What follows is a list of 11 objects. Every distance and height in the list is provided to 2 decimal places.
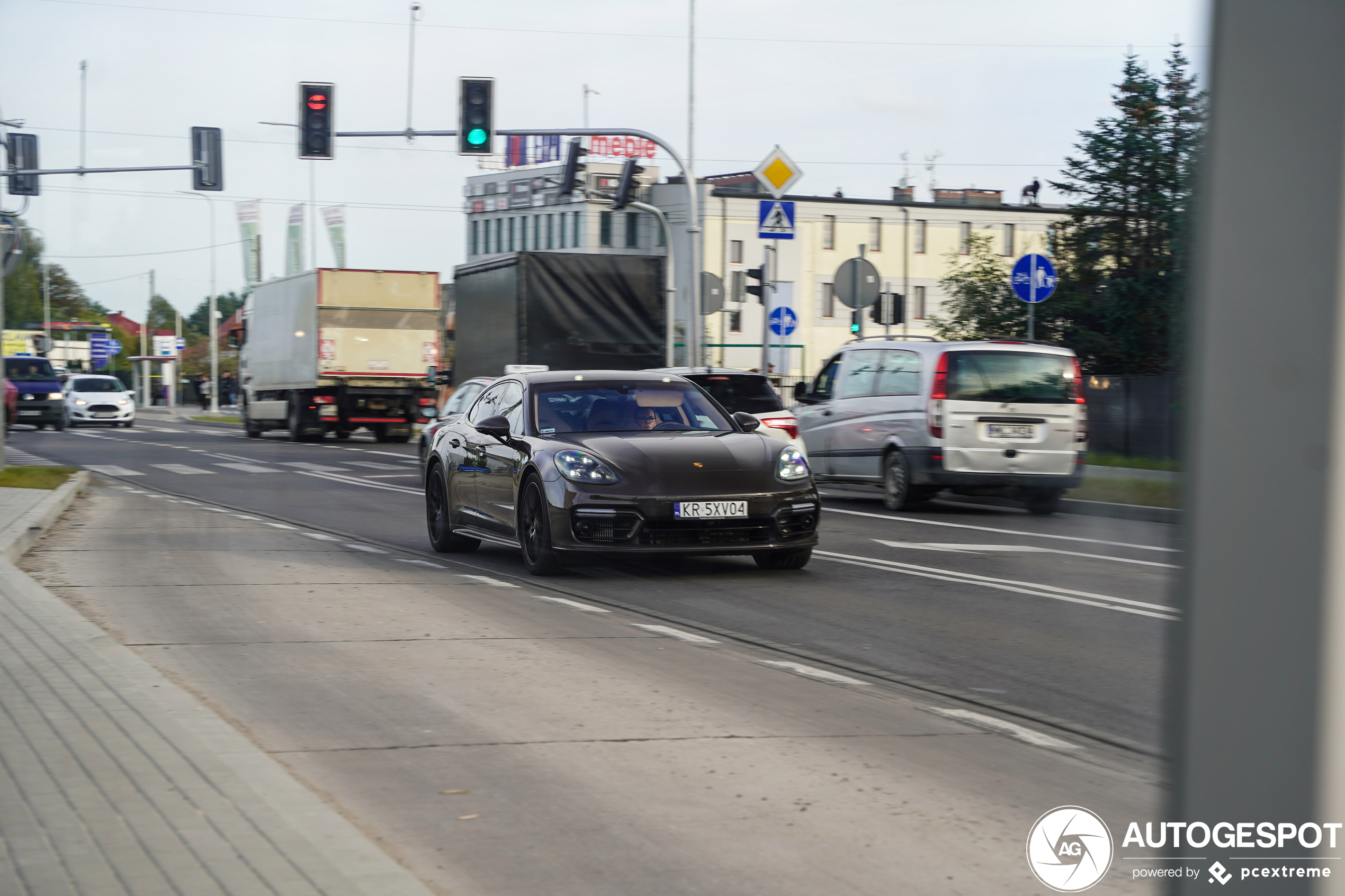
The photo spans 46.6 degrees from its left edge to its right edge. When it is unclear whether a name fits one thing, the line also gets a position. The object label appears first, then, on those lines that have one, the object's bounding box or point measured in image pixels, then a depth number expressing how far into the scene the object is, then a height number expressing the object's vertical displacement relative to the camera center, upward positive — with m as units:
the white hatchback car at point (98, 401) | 51.59 -1.50
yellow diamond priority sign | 23.81 +2.99
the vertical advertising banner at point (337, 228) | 71.62 +6.08
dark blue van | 45.44 -1.08
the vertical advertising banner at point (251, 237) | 71.69 +5.61
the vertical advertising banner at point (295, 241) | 70.69 +5.40
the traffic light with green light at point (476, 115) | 24.36 +3.87
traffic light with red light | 25.34 +3.94
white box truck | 37.12 +0.28
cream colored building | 82.56 +6.49
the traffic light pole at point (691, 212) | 25.28 +2.73
